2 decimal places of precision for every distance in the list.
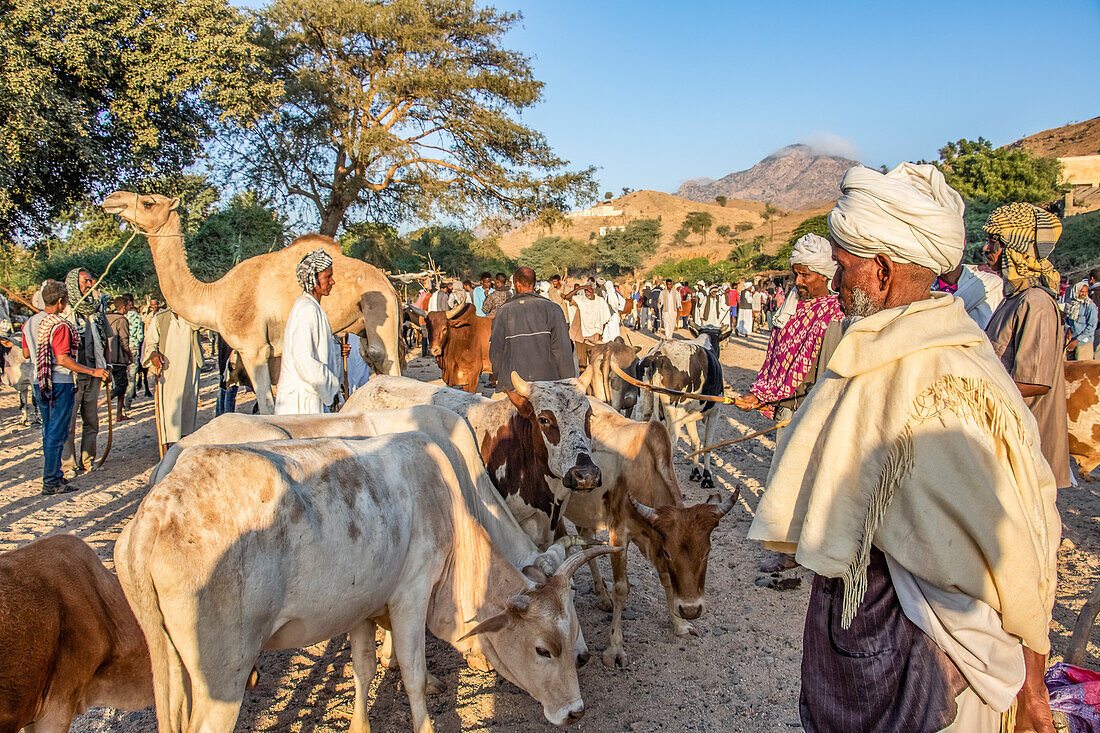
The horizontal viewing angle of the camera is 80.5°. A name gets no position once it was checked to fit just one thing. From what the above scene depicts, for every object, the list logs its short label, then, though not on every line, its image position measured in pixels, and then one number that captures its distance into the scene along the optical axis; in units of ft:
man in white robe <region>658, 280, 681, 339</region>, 76.13
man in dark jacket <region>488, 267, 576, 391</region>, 21.88
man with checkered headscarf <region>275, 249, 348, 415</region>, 16.67
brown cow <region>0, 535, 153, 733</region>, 8.64
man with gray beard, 5.72
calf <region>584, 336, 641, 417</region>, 34.99
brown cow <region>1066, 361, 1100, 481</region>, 18.62
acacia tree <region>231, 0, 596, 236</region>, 68.44
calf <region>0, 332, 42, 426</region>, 40.06
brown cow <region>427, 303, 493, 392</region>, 39.86
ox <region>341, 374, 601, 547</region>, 14.75
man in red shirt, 25.07
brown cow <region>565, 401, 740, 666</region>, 14.58
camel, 26.18
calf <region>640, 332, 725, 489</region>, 28.96
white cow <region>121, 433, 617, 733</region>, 8.81
